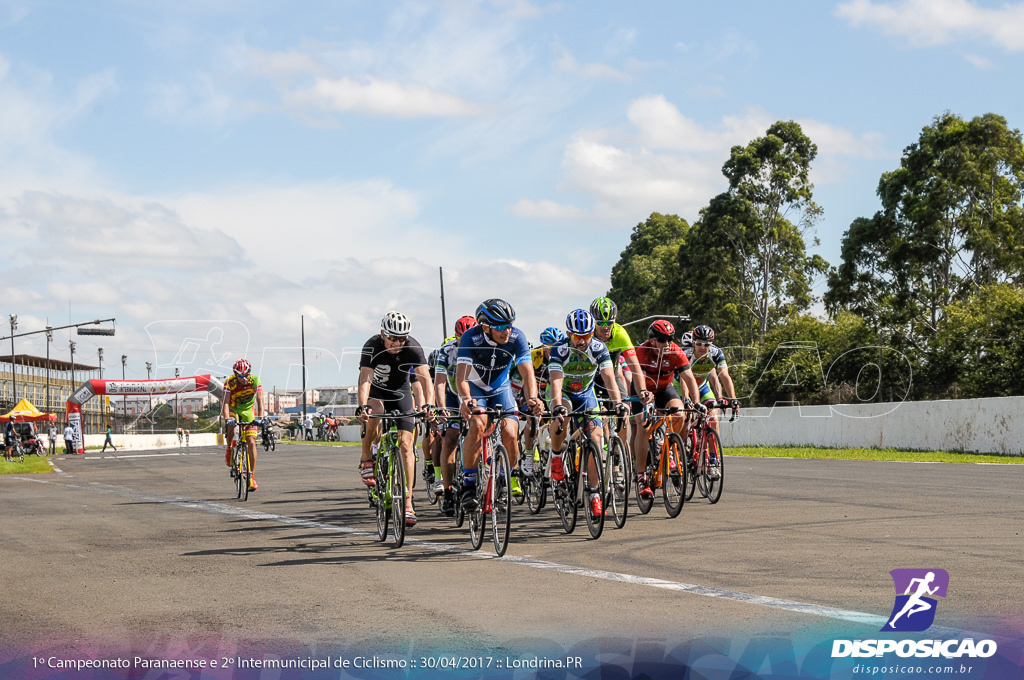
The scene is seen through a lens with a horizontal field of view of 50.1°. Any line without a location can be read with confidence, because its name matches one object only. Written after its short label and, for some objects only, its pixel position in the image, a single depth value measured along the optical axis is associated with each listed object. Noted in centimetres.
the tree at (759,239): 5353
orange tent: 5344
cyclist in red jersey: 1224
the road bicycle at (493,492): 867
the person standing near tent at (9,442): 4554
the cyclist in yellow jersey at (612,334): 1125
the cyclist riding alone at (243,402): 1605
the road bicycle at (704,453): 1277
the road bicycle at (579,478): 984
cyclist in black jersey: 993
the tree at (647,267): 7618
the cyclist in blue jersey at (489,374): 909
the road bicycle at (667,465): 1166
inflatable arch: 5862
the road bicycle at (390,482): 950
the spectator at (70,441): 5438
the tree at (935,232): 4209
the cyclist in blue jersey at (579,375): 1005
